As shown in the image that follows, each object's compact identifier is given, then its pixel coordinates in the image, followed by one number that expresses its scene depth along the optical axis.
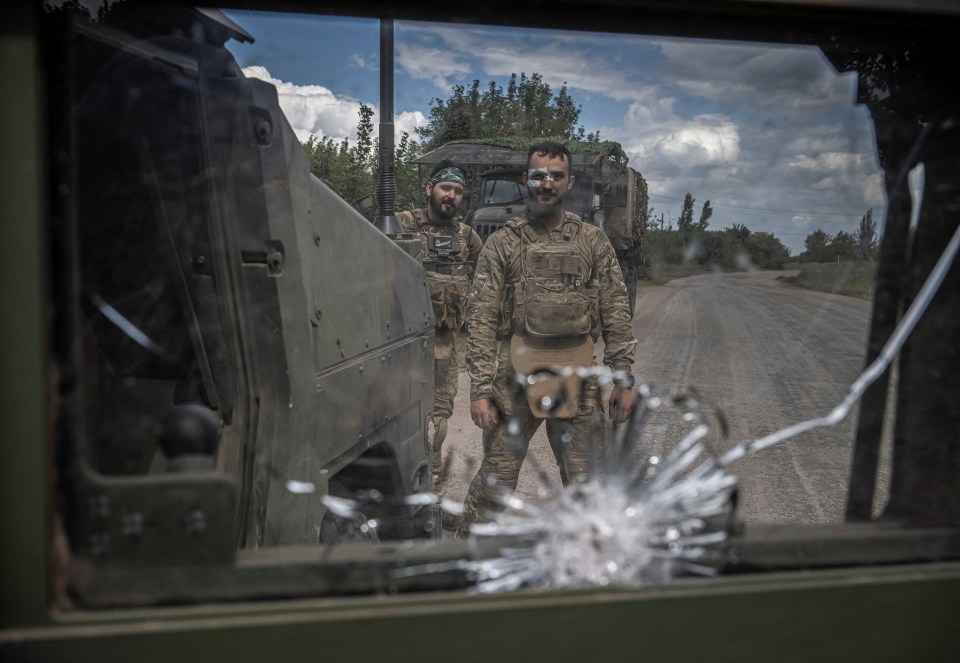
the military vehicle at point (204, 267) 1.78
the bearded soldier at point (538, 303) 3.61
